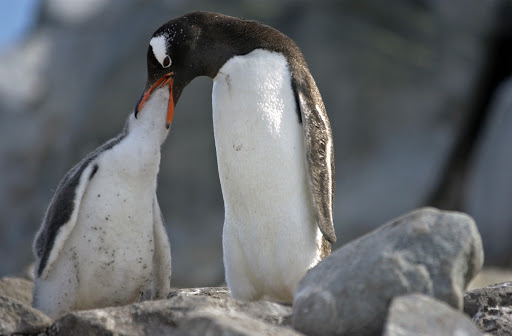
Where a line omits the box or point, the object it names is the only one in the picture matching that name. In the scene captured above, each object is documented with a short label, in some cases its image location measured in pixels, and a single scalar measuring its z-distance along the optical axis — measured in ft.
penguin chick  20.86
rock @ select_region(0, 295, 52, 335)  16.98
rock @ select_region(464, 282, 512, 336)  18.37
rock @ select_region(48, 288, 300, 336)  15.21
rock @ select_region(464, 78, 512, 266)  69.87
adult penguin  22.62
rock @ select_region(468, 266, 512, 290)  45.80
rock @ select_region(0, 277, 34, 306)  27.30
